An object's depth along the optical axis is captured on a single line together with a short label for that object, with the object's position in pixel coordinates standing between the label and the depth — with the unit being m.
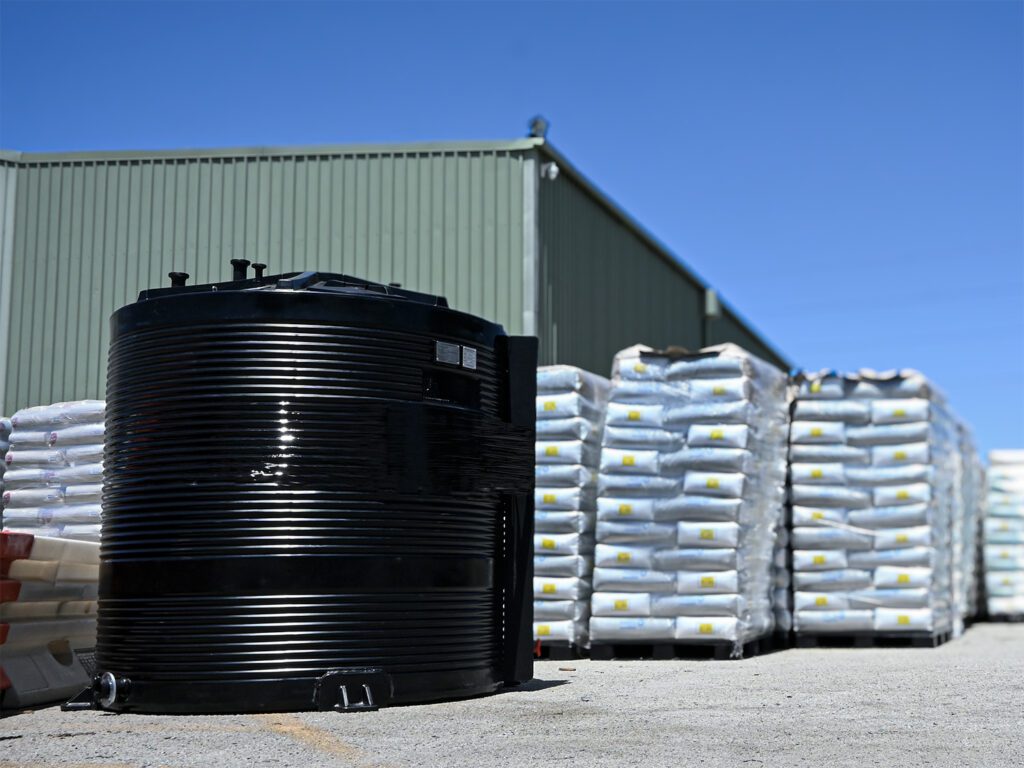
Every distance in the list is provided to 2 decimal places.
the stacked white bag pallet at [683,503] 10.79
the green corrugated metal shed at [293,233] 15.56
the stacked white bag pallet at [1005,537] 19.03
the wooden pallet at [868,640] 11.95
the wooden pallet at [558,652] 11.18
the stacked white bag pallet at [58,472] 11.13
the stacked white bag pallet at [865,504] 11.91
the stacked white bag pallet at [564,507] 11.20
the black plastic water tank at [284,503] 6.78
